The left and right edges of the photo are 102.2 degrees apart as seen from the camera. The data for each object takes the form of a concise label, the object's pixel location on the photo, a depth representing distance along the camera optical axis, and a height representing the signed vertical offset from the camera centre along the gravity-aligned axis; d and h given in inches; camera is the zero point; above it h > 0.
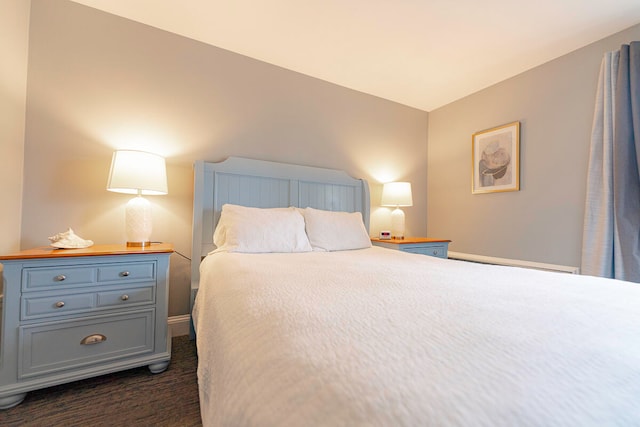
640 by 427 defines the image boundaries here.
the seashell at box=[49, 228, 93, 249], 58.2 -7.1
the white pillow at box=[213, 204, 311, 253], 70.9 -4.5
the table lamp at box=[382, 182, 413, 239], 109.3 +8.3
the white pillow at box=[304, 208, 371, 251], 82.2 -4.6
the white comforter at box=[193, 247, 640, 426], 13.7 -9.7
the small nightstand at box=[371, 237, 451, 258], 101.1 -10.7
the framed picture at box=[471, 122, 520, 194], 100.3 +25.4
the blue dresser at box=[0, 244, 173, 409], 49.7 -22.0
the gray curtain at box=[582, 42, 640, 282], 72.3 +14.2
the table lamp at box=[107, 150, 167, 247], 64.3 +7.7
